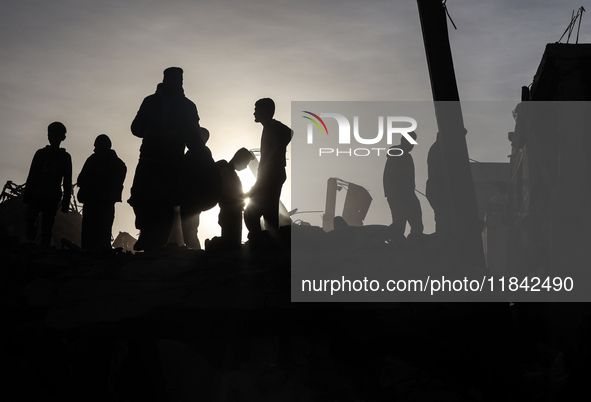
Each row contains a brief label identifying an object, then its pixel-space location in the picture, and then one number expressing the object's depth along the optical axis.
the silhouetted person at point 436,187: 12.23
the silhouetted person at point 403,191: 12.61
